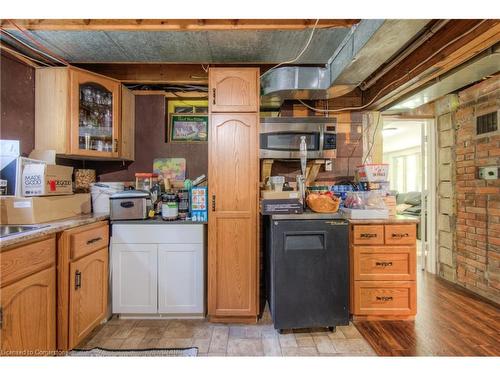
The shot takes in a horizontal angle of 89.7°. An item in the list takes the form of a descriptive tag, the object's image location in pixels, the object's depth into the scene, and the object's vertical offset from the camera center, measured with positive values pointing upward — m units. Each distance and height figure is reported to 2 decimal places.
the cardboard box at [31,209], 1.68 -0.15
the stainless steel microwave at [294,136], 2.34 +0.49
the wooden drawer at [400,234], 2.11 -0.38
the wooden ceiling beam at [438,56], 1.57 +0.96
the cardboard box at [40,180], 1.80 +0.06
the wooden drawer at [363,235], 2.10 -0.38
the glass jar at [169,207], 2.15 -0.16
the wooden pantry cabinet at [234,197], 2.09 -0.07
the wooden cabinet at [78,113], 2.12 +0.66
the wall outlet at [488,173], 2.47 +0.16
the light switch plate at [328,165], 2.72 +0.26
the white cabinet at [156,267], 2.11 -0.66
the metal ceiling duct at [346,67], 1.56 +0.97
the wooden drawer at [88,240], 1.69 -0.38
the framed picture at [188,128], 2.75 +0.67
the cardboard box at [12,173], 1.79 +0.11
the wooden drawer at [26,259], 1.23 -0.38
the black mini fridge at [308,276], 1.91 -0.67
